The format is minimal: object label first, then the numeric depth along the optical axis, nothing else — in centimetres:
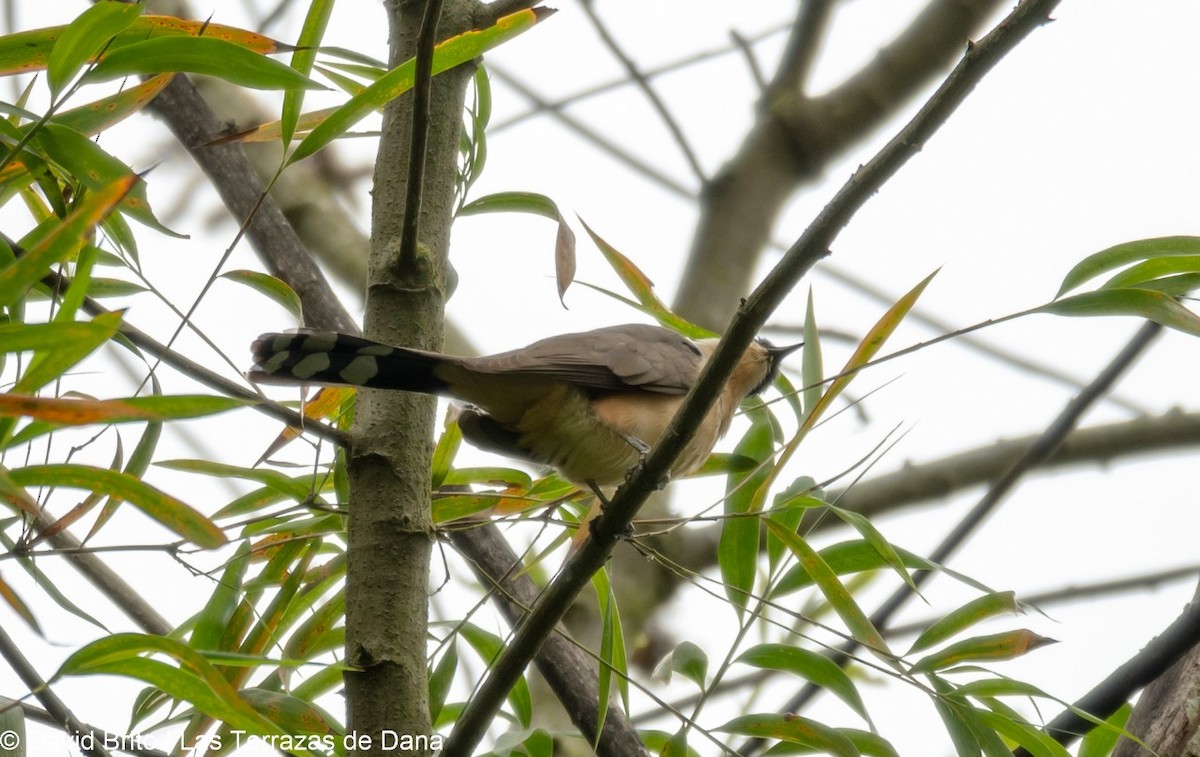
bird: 691
